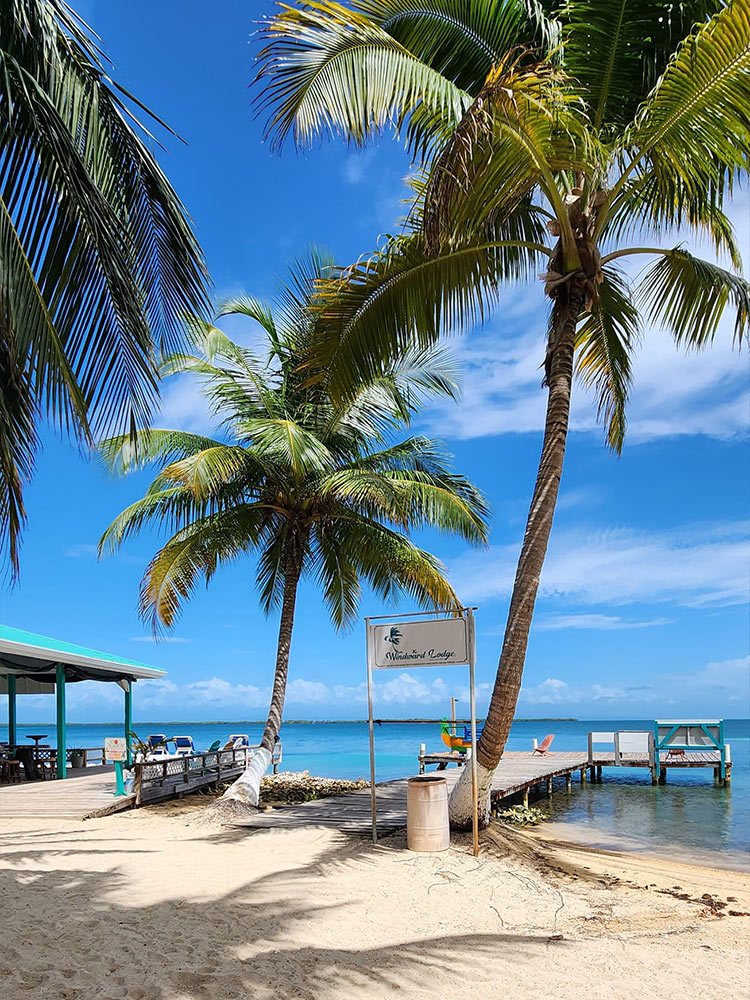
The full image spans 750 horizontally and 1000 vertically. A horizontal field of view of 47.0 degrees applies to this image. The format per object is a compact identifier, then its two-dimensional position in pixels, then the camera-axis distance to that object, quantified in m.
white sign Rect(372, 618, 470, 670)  9.66
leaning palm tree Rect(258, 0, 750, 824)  8.16
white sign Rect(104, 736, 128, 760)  14.55
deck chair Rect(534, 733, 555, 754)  25.16
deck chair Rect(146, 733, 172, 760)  17.49
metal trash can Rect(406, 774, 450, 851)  9.42
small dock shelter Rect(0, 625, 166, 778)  15.42
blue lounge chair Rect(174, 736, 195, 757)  20.11
